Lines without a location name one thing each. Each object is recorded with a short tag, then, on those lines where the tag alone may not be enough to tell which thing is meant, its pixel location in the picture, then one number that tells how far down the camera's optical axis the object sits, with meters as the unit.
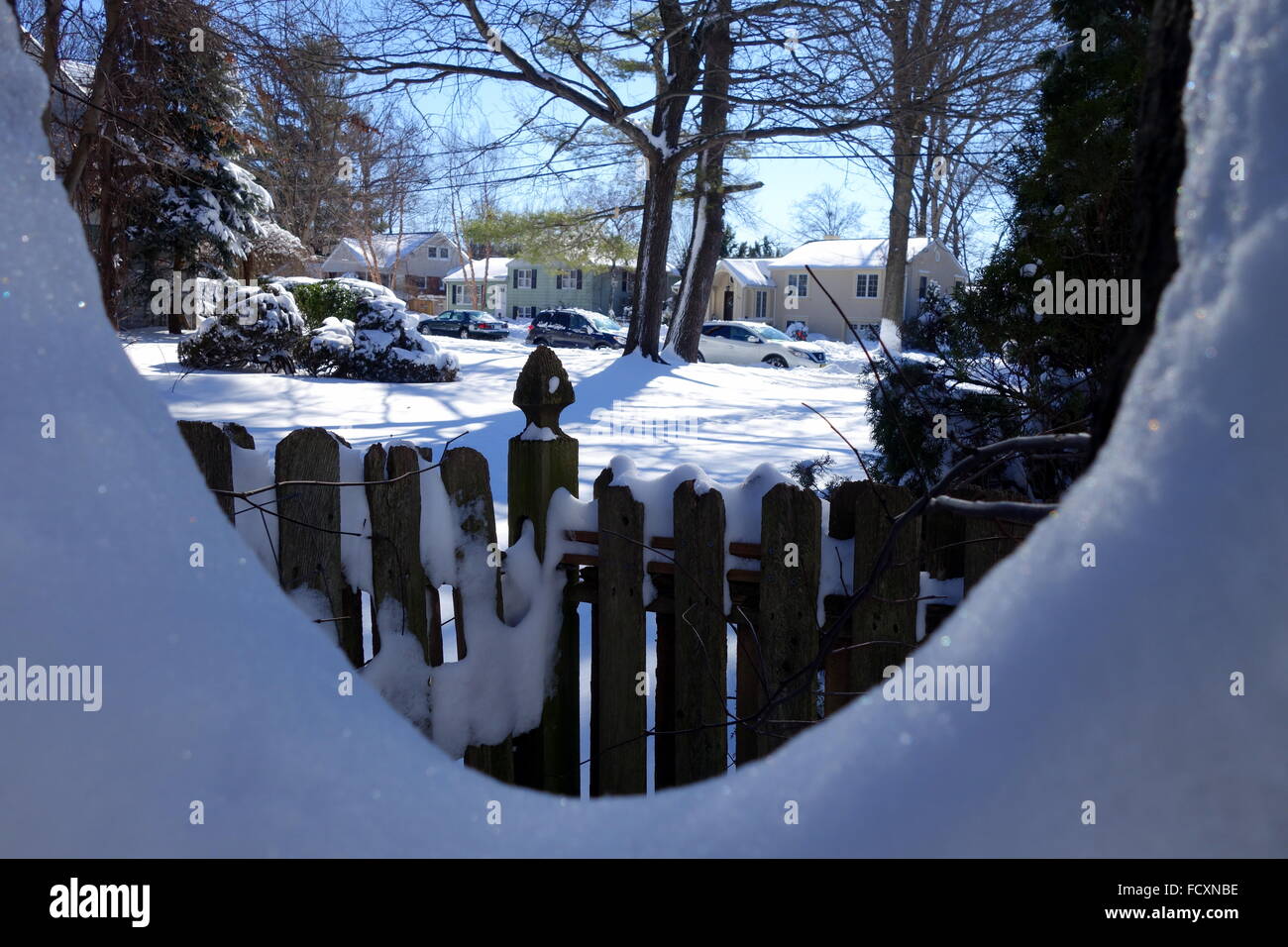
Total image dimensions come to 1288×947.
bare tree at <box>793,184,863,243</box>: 56.81
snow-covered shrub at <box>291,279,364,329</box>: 17.12
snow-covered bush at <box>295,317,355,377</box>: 13.63
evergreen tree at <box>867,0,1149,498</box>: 3.89
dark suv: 30.88
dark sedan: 33.88
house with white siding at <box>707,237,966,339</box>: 41.34
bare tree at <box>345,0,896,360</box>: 12.47
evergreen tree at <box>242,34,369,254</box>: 8.06
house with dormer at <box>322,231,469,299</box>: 56.30
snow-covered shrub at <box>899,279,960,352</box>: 5.03
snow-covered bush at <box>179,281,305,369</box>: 13.56
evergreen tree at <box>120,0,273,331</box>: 6.69
